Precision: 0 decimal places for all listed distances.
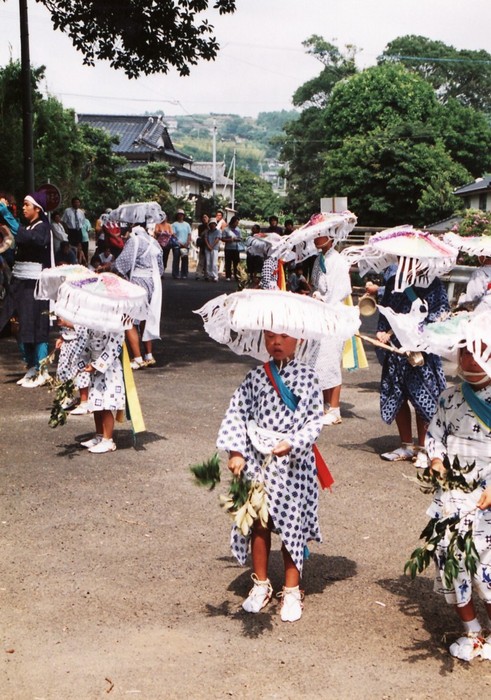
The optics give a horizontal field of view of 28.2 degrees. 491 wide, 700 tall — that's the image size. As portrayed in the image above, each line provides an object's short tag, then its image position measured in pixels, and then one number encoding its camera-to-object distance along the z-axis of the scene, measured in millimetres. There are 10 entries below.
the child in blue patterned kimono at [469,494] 4641
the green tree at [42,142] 19438
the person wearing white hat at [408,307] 7941
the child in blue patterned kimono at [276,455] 5137
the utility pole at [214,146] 75988
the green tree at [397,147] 44875
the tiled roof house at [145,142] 60625
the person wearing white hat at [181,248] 27938
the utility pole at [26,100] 16250
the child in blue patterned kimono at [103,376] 8398
